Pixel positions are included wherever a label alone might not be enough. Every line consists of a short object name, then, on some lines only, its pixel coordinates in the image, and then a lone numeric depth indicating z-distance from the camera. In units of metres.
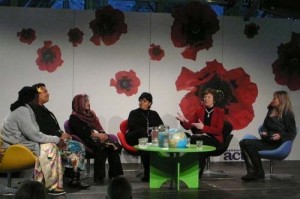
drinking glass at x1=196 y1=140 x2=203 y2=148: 5.93
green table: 6.00
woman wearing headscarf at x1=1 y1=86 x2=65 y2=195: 5.30
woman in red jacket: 6.72
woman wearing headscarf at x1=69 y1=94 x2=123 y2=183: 6.38
